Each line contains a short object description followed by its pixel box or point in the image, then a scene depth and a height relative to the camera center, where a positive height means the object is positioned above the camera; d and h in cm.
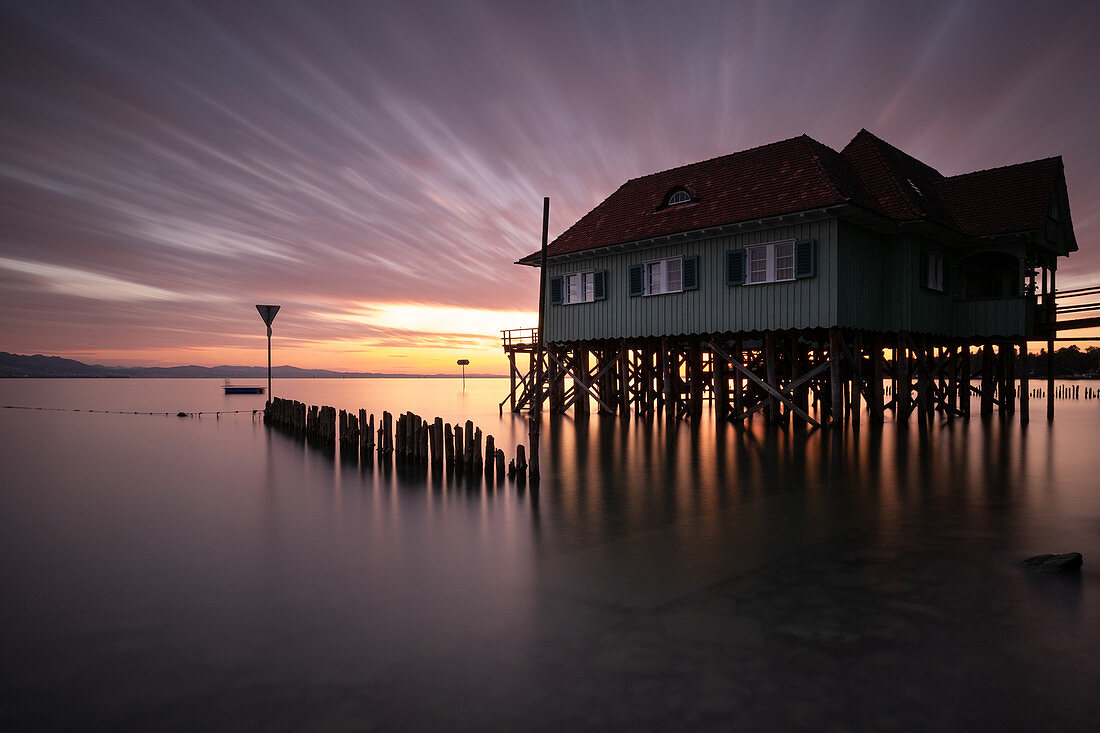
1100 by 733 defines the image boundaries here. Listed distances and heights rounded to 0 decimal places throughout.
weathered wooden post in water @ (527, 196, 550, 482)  1168 -77
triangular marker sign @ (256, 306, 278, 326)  2533 +207
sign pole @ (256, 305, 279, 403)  2531 +207
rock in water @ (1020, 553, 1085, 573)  642 -190
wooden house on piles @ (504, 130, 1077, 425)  2048 +311
